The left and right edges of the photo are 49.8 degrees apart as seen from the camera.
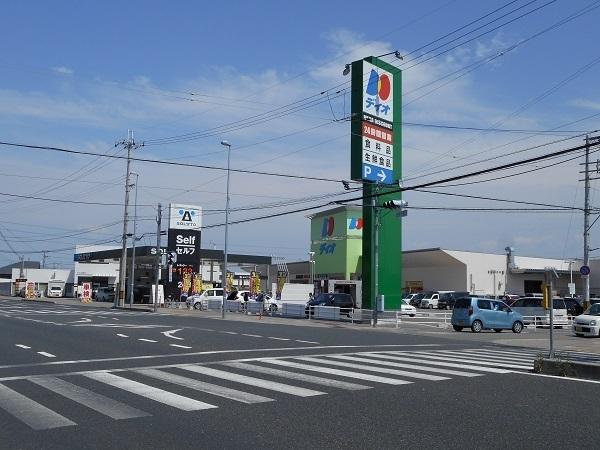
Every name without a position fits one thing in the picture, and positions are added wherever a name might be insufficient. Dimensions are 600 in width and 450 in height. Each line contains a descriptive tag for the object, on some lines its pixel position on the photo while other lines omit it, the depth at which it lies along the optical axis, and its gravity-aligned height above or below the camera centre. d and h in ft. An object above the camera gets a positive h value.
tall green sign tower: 119.85 +25.57
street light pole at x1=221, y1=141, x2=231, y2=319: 143.84 +14.74
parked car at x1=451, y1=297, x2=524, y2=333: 103.60 -2.74
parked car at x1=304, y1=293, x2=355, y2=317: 139.33 -1.09
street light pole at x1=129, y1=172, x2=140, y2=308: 187.21 +3.23
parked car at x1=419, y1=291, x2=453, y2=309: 214.48 -1.06
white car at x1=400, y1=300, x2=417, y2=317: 146.69 -3.14
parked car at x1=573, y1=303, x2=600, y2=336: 95.09 -3.40
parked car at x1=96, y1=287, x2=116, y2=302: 260.81 -0.92
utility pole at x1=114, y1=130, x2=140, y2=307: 188.85 +15.49
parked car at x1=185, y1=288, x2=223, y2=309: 187.53 -1.00
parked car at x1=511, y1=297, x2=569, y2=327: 123.24 -2.23
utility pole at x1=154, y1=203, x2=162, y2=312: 168.53 +16.26
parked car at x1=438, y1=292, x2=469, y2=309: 211.41 -0.34
